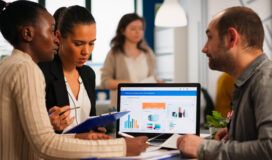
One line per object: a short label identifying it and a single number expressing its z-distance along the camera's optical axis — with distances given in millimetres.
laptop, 2170
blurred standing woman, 3814
